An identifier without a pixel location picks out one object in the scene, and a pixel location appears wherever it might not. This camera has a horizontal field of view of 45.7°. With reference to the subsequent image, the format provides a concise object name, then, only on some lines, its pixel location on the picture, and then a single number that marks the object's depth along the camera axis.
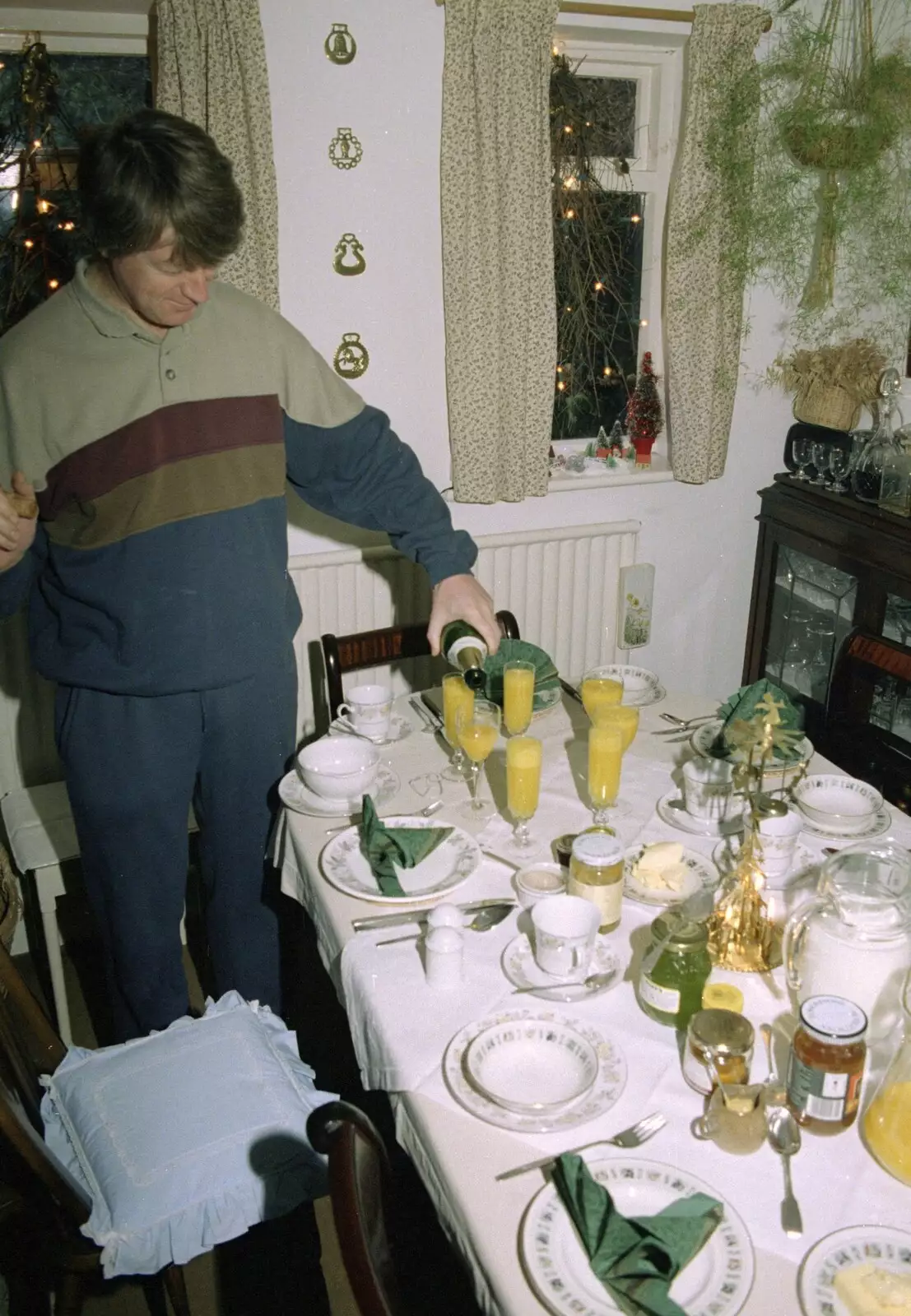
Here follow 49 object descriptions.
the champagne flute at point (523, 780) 1.67
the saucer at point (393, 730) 2.06
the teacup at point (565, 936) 1.37
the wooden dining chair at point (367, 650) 2.32
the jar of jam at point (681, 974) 1.30
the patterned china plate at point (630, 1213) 0.97
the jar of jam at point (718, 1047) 1.19
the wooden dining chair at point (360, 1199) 0.85
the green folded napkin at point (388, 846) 1.61
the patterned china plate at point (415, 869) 1.58
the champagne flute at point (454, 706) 1.90
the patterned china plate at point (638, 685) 2.19
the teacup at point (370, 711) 2.05
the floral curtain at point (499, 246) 2.64
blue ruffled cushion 1.41
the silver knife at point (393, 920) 1.51
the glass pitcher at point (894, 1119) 1.11
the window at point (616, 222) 2.99
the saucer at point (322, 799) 1.81
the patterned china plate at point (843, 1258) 0.97
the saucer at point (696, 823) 1.73
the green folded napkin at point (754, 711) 1.79
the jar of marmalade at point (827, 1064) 1.12
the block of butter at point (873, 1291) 0.95
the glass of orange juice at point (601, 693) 1.92
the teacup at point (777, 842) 1.57
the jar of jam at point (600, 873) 1.46
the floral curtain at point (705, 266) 2.82
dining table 1.04
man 1.76
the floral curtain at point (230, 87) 2.40
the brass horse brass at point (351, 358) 2.82
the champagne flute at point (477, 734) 1.77
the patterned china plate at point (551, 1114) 1.16
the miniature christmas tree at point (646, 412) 3.26
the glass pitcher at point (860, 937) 1.24
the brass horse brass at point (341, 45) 2.56
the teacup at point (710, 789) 1.76
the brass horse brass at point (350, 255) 2.73
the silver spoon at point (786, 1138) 1.07
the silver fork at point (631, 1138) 1.11
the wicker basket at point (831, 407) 3.13
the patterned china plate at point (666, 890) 1.55
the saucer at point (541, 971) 1.36
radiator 2.69
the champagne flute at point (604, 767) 1.69
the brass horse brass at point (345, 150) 2.64
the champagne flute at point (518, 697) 1.89
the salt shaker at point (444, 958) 1.38
